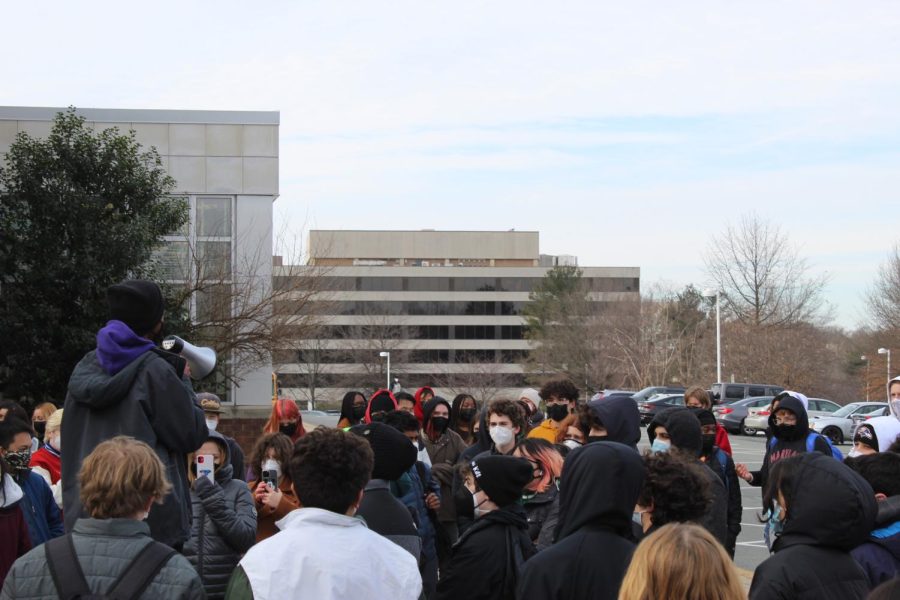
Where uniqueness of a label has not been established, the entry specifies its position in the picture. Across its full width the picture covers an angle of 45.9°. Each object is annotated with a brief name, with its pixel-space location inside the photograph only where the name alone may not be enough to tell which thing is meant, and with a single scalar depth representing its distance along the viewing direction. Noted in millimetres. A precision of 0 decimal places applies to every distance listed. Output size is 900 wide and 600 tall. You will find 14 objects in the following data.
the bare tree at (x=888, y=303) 63031
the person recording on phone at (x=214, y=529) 5945
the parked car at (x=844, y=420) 38469
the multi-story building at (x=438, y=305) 97812
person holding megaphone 4734
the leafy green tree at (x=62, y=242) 17656
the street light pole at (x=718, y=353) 48472
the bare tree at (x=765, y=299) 64625
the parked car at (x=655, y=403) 47344
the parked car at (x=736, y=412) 43844
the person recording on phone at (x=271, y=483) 5855
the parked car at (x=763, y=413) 41294
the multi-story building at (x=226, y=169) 26438
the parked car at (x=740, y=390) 49188
